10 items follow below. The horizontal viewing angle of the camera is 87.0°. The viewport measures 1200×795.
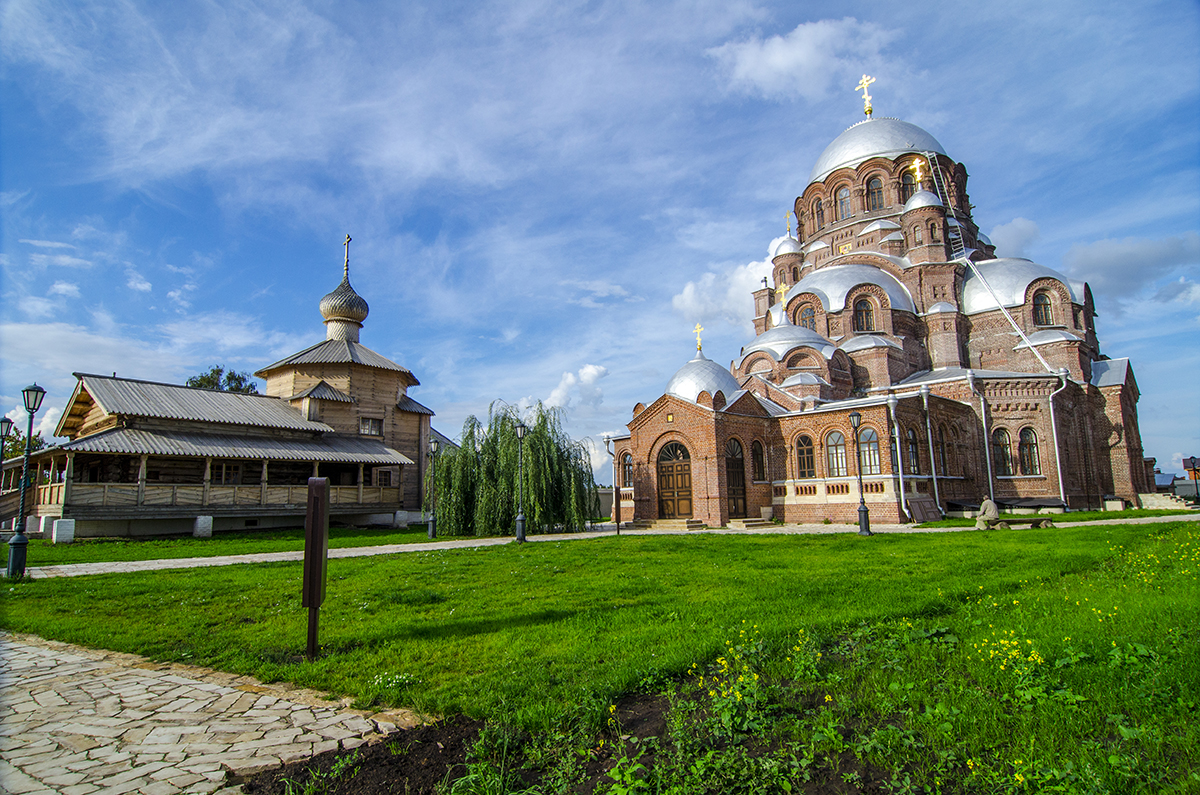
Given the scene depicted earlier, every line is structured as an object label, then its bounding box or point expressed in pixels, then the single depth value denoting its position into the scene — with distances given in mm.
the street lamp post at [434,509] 20330
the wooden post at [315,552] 5457
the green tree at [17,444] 33906
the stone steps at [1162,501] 27078
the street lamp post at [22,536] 10906
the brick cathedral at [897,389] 24172
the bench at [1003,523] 17953
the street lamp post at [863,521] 17516
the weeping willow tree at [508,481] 20625
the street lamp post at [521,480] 17234
